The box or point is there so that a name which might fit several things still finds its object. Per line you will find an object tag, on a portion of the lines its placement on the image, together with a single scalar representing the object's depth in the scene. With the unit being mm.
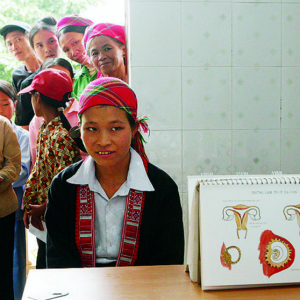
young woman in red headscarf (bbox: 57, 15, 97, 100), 2465
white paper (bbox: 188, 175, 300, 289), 827
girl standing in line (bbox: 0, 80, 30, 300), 2412
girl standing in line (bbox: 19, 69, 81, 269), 1896
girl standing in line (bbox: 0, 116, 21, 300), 2090
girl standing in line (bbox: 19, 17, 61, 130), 2471
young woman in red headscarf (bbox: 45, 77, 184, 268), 1252
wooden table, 802
